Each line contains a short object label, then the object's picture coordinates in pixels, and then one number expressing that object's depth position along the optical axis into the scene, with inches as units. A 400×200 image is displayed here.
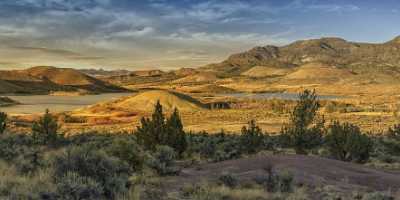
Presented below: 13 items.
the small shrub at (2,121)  1238.6
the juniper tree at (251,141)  1168.2
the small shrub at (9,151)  640.7
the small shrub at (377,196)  474.0
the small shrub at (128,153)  655.1
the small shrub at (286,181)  539.4
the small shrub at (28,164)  513.4
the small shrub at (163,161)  645.3
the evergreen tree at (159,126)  1001.5
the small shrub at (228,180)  547.0
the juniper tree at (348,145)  1023.6
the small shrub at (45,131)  1238.3
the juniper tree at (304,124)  1182.9
